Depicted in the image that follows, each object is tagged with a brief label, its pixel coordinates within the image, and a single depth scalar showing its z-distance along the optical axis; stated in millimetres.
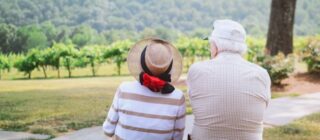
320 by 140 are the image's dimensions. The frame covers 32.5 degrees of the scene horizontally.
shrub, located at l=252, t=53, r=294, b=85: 10078
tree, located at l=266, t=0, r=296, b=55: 11445
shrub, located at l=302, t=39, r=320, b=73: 11211
